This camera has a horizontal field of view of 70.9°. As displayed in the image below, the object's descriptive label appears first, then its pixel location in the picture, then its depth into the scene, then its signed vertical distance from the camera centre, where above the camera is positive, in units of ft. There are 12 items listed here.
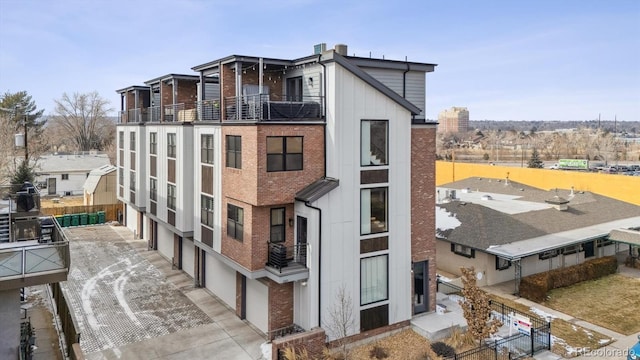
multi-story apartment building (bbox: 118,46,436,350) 53.72 -4.43
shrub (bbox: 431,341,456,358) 51.83 -22.91
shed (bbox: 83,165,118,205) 139.44 -10.78
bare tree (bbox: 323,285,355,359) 54.08 -19.73
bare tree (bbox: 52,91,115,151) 282.97 +20.87
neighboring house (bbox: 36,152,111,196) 181.27 -7.82
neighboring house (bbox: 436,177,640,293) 81.20 -15.46
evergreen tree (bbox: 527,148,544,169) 247.29 -4.98
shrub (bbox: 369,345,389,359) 52.70 -23.57
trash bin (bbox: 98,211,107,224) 128.77 -18.18
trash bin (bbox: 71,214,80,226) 125.39 -18.25
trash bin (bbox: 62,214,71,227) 124.16 -18.38
